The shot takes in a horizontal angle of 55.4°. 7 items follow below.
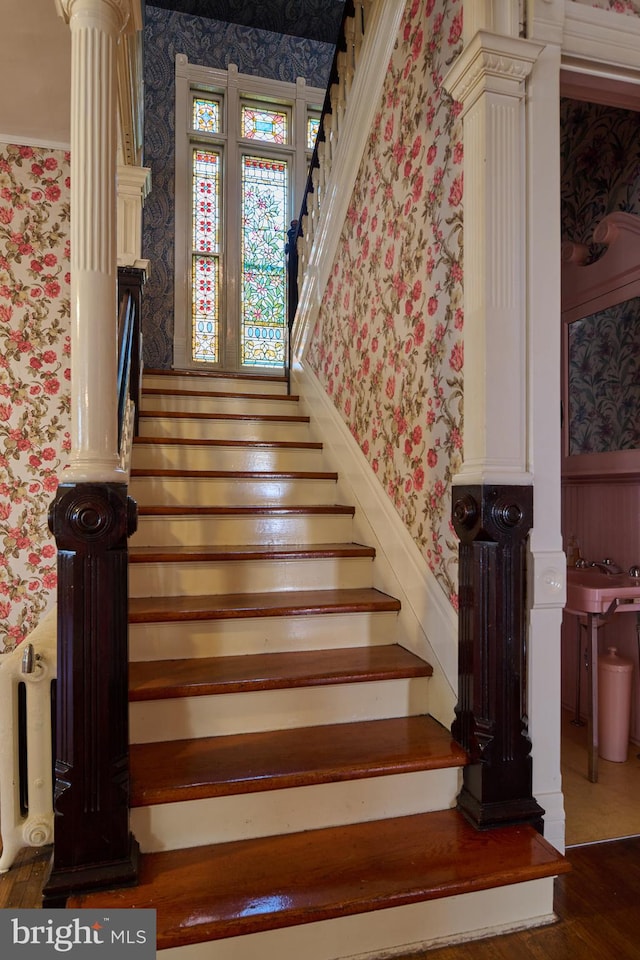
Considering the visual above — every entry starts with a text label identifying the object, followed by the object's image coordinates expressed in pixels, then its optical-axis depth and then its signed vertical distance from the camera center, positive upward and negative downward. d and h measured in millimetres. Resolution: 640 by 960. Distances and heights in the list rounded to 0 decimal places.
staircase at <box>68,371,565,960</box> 1405 -770
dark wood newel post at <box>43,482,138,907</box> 1444 -502
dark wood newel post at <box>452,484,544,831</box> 1660 -481
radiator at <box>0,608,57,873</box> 1789 -795
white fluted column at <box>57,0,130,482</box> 1498 +588
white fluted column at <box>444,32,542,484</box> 1679 +625
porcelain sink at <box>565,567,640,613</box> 2324 -433
